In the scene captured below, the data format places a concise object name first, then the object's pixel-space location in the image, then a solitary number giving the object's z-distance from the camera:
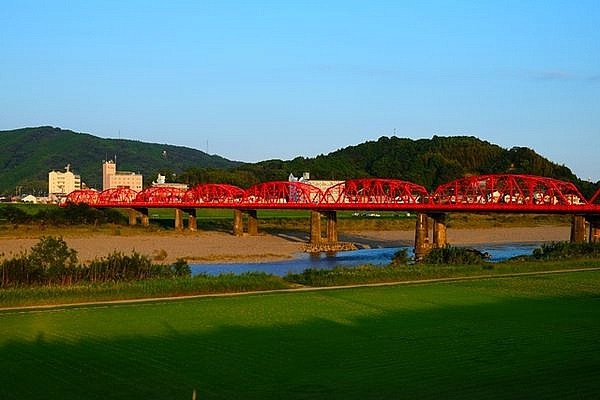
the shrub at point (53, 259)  38.31
